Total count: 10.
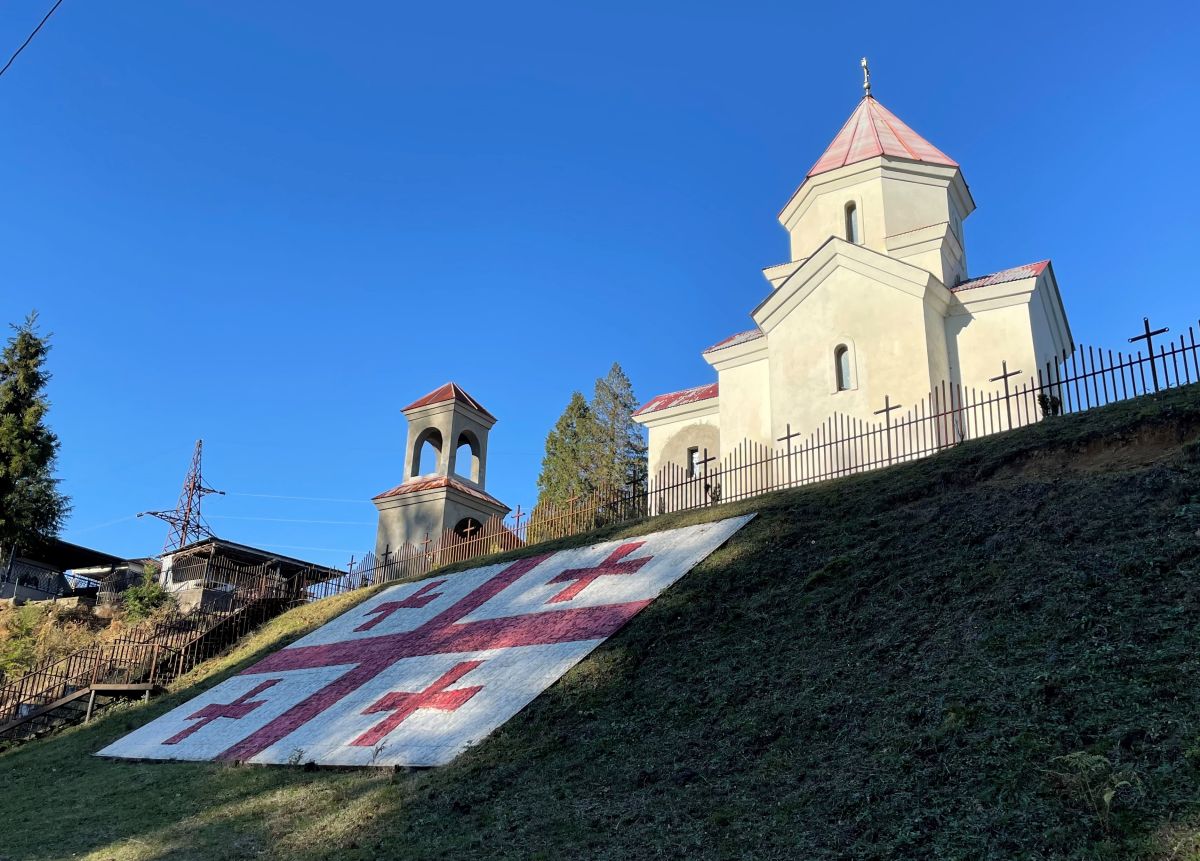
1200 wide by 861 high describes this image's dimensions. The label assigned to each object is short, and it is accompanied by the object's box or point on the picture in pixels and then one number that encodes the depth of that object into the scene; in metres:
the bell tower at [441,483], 31.84
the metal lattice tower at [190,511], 56.41
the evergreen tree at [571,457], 42.75
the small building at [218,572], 31.50
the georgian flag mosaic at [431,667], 12.21
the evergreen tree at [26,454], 32.03
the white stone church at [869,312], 23.03
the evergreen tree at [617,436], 42.88
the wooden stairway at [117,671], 21.27
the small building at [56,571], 35.81
